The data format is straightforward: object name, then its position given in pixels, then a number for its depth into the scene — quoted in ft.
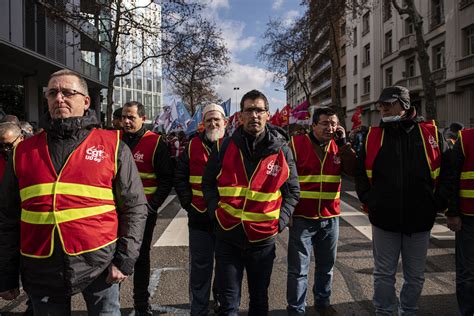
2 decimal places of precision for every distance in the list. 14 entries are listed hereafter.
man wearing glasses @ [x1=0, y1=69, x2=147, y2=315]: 7.22
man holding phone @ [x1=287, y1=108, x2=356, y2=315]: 12.11
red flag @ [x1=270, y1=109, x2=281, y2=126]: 63.63
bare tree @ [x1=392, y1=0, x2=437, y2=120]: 44.83
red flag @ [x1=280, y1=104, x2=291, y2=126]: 62.49
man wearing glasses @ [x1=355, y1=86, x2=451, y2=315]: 10.49
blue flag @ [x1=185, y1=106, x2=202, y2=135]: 42.14
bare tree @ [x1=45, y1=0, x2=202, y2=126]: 50.19
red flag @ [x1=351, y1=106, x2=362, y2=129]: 33.35
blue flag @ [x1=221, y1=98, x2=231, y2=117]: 51.65
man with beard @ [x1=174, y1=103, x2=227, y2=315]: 11.49
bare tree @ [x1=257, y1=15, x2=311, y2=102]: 107.69
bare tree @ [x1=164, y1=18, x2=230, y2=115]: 59.06
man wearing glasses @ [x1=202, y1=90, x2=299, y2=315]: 9.48
